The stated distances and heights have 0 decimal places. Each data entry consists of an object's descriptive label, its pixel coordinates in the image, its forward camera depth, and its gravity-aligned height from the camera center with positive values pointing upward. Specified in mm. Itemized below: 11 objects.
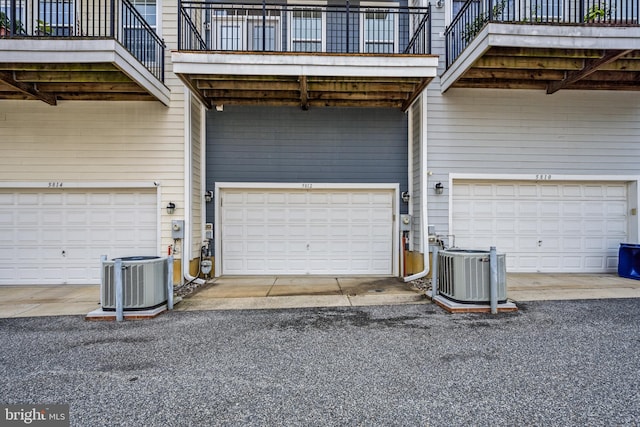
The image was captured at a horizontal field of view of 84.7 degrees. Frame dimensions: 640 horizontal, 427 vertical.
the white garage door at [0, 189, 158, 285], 7375 -291
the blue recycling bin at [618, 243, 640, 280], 7273 -888
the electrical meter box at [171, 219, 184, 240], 7086 -216
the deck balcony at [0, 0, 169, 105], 5504 +2574
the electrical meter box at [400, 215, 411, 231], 7871 -92
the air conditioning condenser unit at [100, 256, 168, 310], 4906 -934
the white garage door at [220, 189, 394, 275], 8102 -295
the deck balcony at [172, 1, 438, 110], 6172 +2798
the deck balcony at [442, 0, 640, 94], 5746 +2932
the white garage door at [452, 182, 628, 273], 7918 -126
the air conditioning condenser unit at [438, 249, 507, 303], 5070 -858
